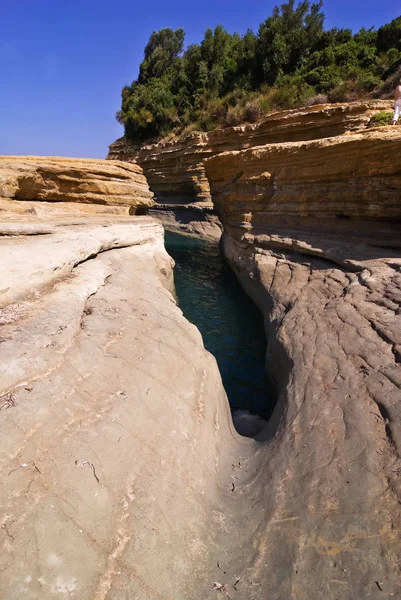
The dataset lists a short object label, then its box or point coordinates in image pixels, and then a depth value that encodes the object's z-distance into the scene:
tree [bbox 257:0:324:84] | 27.52
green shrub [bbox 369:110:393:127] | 11.18
